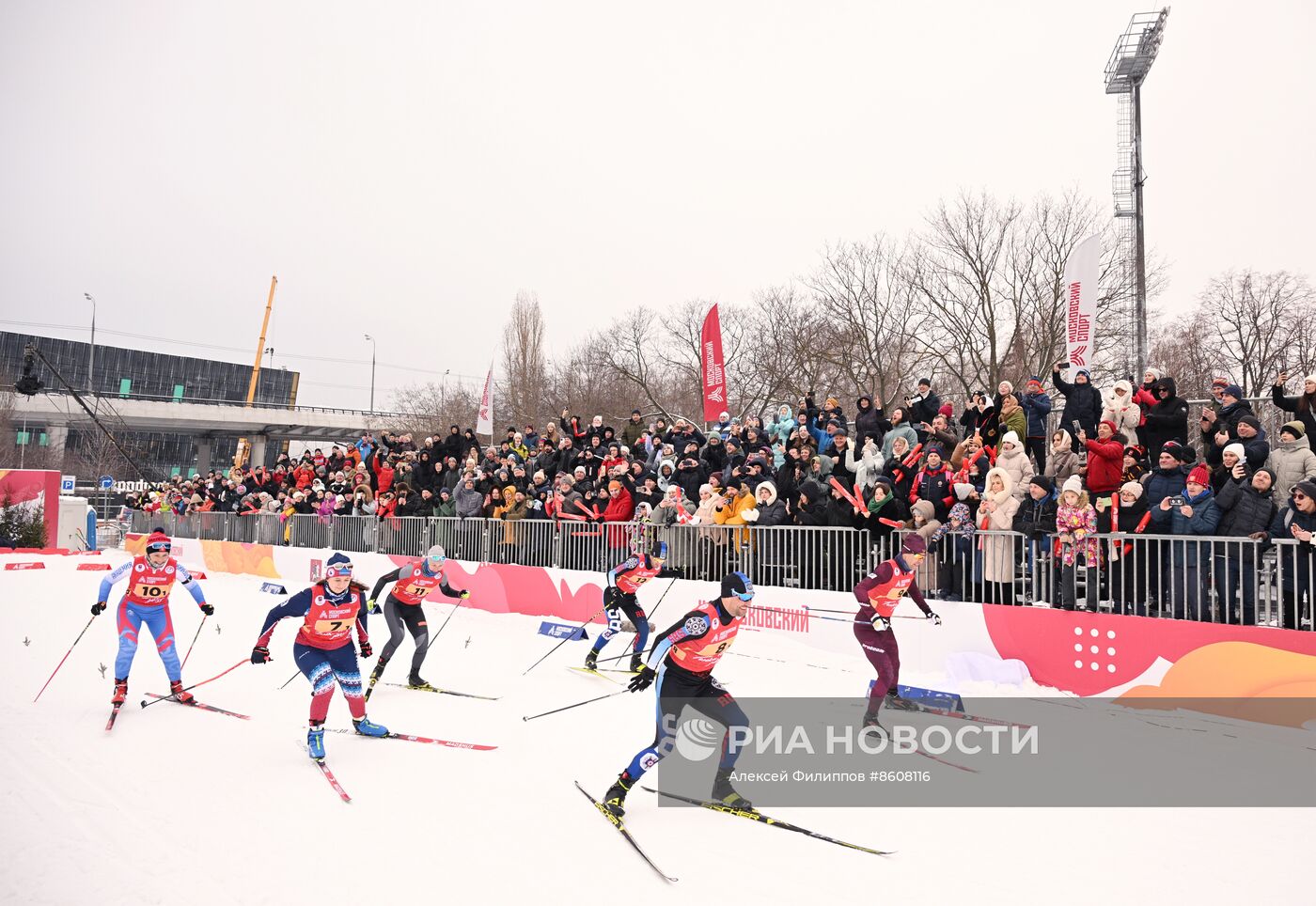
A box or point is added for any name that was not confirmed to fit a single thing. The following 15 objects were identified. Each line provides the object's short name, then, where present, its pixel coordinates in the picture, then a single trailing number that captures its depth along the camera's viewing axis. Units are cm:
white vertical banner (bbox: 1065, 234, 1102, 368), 1130
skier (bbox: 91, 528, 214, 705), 936
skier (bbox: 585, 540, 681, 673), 1115
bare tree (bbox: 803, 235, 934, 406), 2833
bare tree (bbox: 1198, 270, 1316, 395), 2391
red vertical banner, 1741
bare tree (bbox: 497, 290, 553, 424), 4425
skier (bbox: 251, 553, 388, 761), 748
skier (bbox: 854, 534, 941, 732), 783
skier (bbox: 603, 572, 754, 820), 591
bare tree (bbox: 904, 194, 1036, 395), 2606
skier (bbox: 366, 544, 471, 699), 1023
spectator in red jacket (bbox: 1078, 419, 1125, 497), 902
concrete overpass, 5772
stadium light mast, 2361
